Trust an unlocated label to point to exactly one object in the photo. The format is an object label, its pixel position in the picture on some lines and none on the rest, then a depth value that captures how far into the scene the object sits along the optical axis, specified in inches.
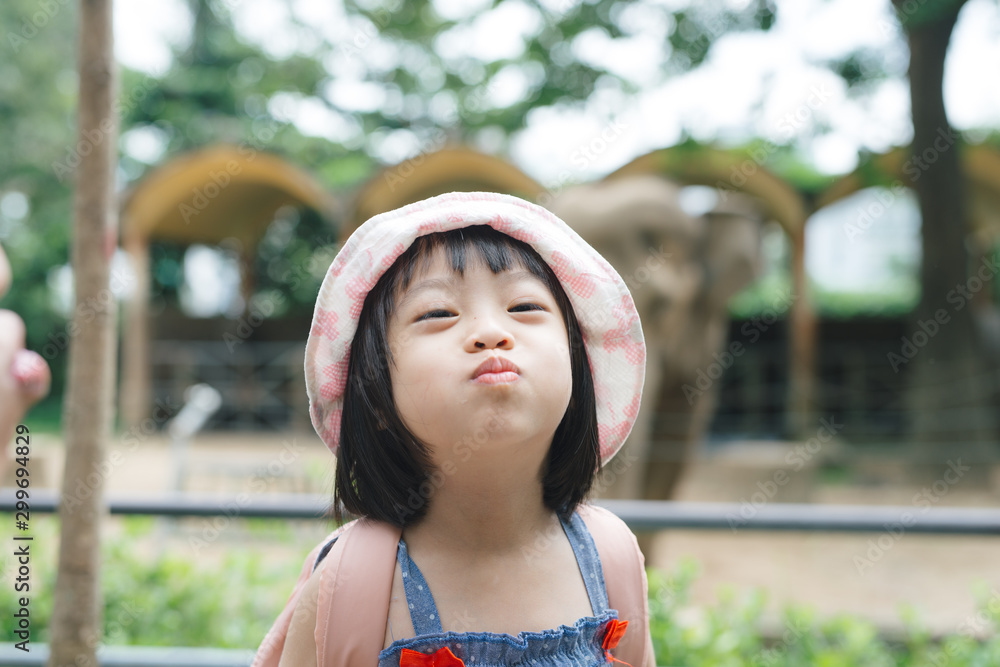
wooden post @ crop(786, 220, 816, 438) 336.5
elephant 160.4
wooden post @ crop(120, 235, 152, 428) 384.8
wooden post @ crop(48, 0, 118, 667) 61.6
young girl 37.3
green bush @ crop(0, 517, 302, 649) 107.9
